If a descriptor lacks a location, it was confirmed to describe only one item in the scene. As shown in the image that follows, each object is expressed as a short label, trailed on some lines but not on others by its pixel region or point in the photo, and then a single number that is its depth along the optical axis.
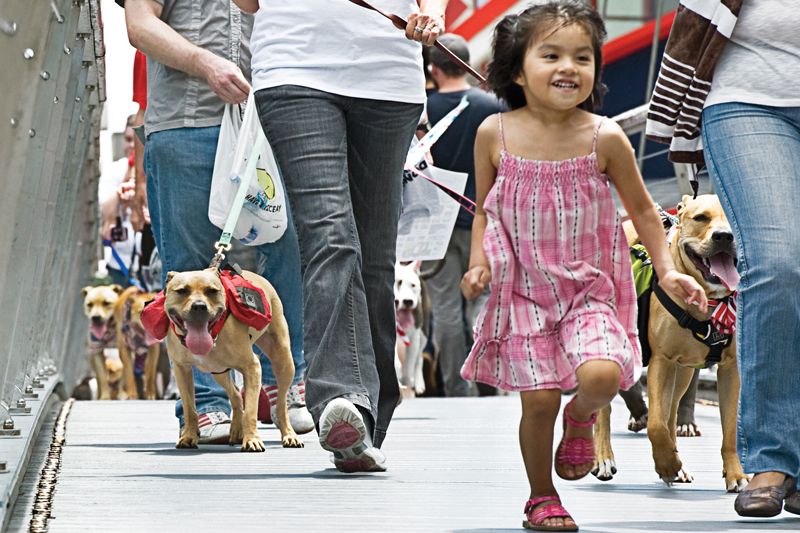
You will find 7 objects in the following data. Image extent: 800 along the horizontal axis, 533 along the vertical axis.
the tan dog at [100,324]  31.61
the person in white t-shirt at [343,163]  10.77
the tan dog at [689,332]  11.77
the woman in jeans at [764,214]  9.44
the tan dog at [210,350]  13.41
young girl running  8.69
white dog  29.17
